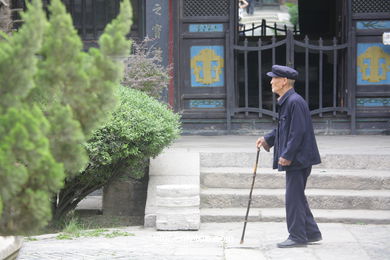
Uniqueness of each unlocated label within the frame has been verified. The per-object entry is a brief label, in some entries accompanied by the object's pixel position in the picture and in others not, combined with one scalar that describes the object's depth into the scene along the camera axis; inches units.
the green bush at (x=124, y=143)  684.9
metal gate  950.8
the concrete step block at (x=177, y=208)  667.8
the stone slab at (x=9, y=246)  424.8
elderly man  582.5
